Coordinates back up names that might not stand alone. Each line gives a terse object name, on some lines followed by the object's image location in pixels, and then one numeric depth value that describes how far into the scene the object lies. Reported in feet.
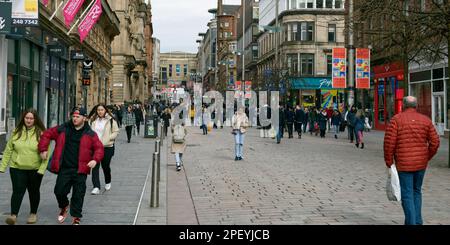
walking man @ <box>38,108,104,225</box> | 23.48
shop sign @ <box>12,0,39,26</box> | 53.01
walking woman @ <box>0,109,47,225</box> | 23.34
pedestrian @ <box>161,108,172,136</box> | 97.78
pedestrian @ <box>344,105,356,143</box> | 78.12
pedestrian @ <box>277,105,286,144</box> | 78.82
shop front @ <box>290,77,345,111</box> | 199.41
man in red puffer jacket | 21.84
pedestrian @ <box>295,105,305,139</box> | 95.81
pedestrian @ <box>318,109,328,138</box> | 97.81
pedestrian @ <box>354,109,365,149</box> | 72.02
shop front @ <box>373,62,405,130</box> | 108.58
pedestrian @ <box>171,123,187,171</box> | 46.01
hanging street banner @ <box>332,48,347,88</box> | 94.38
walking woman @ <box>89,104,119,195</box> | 33.78
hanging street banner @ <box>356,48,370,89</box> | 91.35
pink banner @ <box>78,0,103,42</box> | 80.07
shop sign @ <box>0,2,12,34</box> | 48.42
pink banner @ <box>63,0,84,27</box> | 70.95
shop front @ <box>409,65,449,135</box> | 91.30
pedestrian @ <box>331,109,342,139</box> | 94.94
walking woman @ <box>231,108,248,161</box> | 53.98
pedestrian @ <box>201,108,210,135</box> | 102.43
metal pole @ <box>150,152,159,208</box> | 27.89
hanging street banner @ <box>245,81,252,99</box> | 172.76
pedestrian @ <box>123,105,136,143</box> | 77.82
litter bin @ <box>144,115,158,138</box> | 91.43
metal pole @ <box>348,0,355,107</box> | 100.69
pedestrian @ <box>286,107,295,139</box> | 92.31
